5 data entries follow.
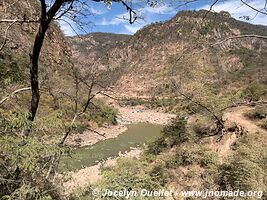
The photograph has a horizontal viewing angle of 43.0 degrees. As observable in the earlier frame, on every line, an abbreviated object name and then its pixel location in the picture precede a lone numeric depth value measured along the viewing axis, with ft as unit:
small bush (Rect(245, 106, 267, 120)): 57.16
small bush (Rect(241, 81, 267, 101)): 83.92
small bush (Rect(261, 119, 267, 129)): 53.42
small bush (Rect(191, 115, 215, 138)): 55.31
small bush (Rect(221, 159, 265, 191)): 31.05
